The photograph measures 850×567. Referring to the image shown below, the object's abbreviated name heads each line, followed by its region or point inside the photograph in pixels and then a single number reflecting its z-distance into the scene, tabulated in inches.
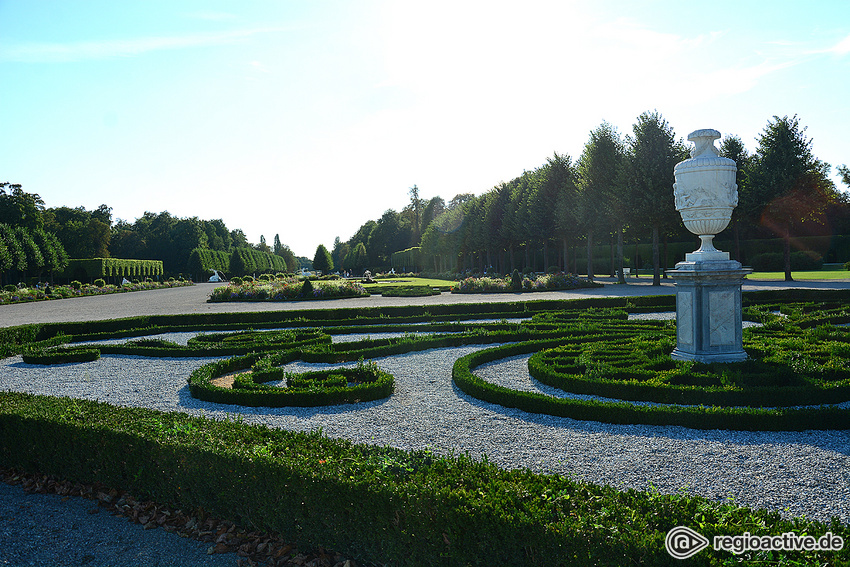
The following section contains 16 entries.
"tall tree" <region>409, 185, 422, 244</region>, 3496.6
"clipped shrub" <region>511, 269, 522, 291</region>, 1066.1
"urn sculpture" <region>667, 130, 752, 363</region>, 277.9
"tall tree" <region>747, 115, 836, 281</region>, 1066.7
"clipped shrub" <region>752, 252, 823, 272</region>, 1448.1
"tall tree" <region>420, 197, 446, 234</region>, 3238.2
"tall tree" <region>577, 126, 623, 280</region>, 1254.3
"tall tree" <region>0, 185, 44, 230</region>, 2134.6
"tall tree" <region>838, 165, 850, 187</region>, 1664.6
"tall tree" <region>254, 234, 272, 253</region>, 5535.9
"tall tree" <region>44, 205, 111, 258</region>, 2682.1
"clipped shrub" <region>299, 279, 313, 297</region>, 1021.8
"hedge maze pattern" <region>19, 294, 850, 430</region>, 219.5
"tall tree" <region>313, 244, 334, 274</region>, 2876.5
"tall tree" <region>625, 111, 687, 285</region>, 1072.2
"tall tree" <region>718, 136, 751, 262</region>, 1257.4
